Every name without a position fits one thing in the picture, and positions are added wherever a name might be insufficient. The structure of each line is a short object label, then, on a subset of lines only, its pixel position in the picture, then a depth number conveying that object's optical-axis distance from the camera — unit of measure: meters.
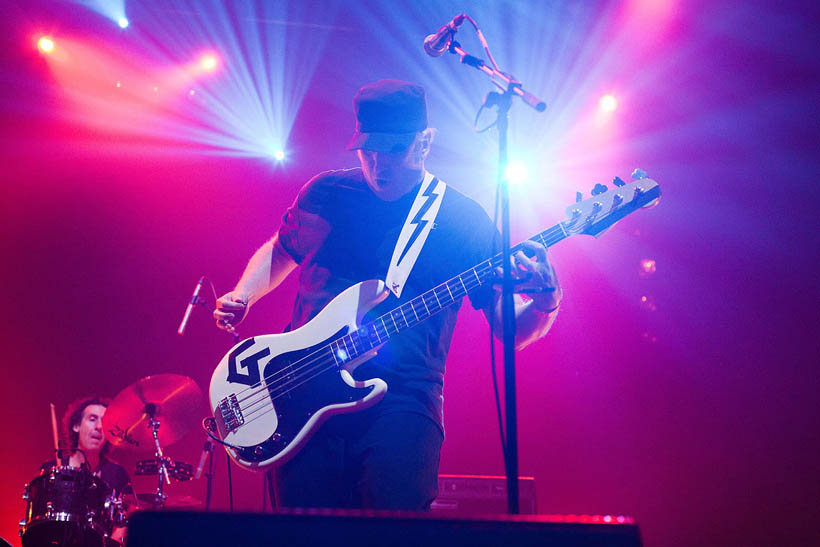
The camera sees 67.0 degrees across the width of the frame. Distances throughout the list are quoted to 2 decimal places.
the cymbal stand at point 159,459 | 4.82
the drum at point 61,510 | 4.55
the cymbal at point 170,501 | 4.98
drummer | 5.65
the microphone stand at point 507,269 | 1.83
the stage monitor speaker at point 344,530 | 1.13
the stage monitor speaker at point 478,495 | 3.73
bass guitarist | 2.21
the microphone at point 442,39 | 2.47
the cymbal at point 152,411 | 5.07
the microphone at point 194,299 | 4.80
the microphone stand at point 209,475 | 4.67
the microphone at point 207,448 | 4.64
